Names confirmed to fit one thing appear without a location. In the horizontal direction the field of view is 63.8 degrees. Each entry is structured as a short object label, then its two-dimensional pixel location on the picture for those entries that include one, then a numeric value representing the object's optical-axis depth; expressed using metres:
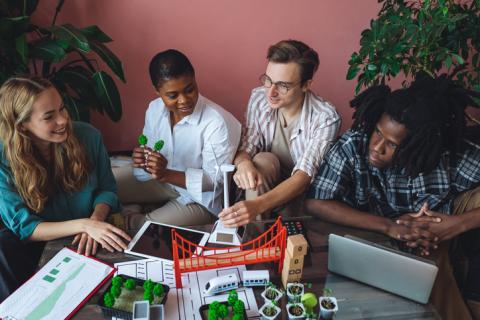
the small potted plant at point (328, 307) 0.98
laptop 1.04
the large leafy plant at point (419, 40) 1.65
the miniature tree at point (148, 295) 1.01
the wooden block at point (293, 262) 1.06
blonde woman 1.27
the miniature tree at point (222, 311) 0.94
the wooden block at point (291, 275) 1.08
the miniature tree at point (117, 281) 1.02
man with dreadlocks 1.29
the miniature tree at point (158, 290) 1.03
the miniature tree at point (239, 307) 0.95
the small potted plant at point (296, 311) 0.97
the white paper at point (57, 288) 1.02
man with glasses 1.61
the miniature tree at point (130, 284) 1.03
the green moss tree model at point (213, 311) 0.93
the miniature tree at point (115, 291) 1.00
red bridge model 1.08
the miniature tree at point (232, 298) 0.97
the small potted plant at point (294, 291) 1.03
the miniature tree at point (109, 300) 0.99
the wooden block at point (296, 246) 1.04
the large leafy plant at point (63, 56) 1.73
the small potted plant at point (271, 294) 1.02
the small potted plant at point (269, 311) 0.96
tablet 1.22
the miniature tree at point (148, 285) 1.02
